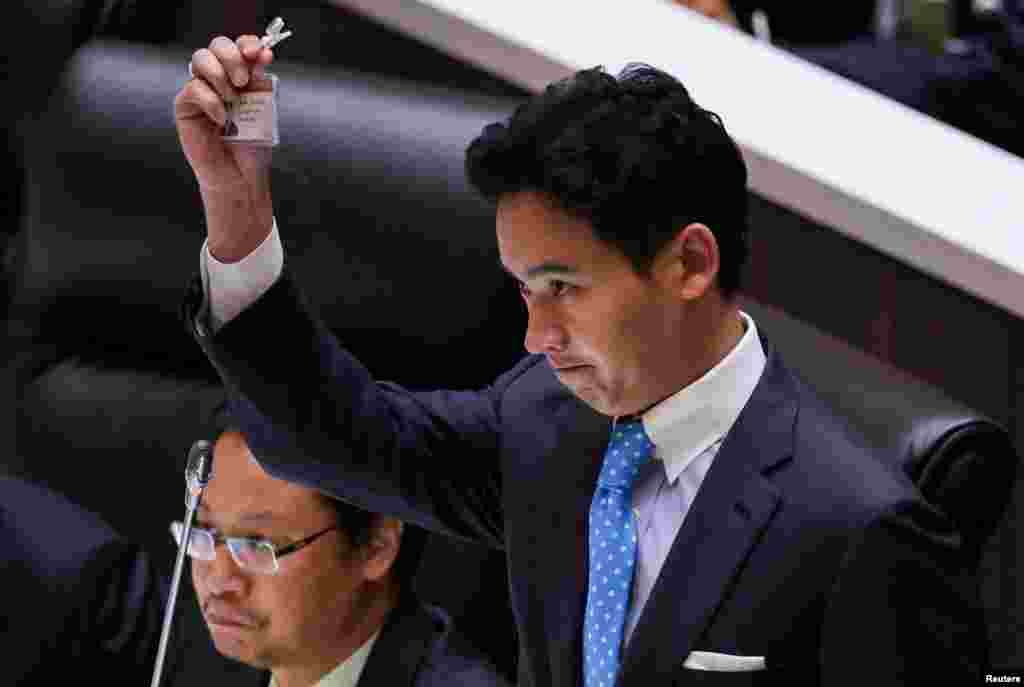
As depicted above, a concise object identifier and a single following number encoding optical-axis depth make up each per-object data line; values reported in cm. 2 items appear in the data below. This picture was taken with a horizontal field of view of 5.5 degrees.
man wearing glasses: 1021
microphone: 977
